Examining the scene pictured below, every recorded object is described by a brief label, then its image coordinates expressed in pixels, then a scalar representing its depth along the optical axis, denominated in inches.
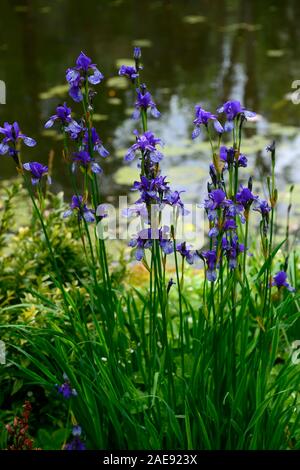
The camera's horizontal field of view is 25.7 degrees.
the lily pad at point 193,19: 341.4
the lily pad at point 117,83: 261.4
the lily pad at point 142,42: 302.7
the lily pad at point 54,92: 249.3
